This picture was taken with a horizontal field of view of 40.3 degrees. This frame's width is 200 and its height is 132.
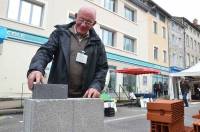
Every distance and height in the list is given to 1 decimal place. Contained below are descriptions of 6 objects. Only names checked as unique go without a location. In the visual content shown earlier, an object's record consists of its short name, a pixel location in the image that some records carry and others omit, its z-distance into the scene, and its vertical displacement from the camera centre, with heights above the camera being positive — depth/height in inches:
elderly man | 102.0 +12.9
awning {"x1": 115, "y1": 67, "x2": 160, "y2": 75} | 681.0 +49.9
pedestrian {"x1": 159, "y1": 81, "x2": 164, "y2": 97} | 1021.7 +7.5
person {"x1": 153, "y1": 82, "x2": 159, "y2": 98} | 999.8 +10.9
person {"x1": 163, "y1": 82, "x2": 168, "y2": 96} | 1108.8 +12.5
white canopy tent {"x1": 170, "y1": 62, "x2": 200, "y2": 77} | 355.5 +26.6
